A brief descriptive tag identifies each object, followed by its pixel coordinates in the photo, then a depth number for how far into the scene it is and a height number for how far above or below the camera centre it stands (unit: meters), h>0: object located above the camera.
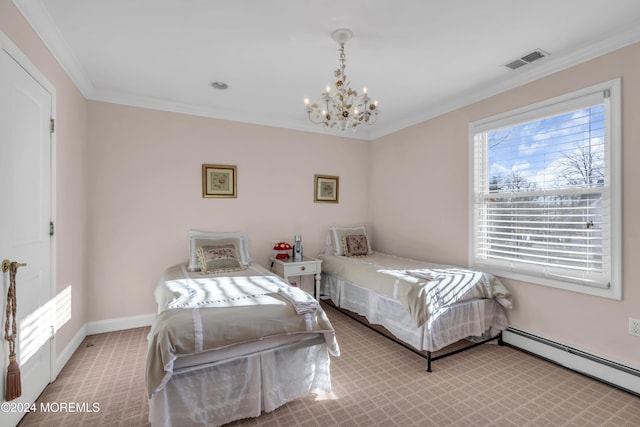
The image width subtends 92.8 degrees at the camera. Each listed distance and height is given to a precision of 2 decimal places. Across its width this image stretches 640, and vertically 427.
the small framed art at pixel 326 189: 4.56 +0.38
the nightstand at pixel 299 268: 3.78 -0.69
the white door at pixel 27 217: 1.71 -0.02
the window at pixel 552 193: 2.38 +0.19
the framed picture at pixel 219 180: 3.81 +0.42
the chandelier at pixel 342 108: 2.24 +0.82
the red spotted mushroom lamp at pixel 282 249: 4.00 -0.47
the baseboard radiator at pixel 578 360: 2.26 -1.22
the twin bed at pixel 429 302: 2.64 -0.85
